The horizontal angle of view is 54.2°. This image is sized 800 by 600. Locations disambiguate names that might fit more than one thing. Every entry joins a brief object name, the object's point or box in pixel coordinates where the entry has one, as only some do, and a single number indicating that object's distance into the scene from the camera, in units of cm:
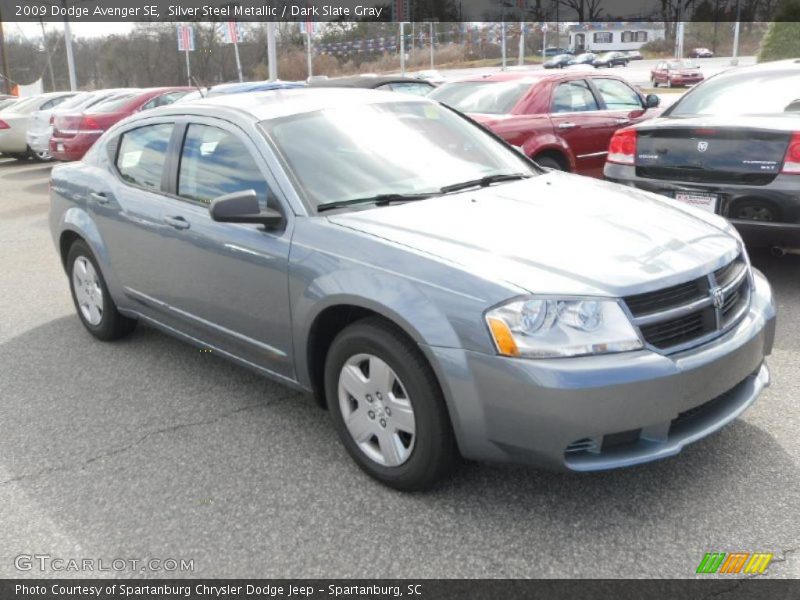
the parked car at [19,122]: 1905
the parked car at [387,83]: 1101
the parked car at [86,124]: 1374
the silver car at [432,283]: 275
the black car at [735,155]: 521
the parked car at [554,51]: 7625
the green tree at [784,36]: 2216
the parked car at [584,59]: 5721
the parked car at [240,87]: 1166
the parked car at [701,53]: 6569
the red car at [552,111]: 834
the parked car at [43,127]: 1772
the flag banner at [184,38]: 3400
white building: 7619
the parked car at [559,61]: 5426
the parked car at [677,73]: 4253
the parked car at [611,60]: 6094
